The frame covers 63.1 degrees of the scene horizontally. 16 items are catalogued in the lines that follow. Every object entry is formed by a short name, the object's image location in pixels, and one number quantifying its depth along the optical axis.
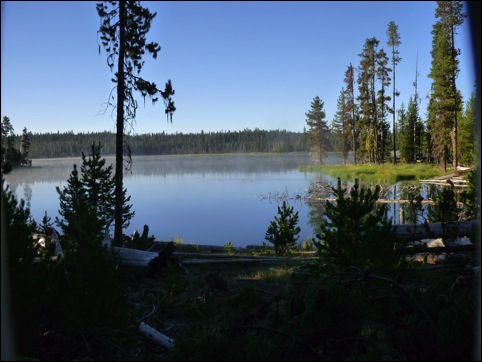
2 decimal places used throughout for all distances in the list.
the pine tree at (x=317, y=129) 80.88
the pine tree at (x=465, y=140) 52.88
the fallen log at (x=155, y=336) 5.94
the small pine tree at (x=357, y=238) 6.83
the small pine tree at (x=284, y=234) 16.81
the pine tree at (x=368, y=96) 55.62
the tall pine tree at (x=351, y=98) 63.72
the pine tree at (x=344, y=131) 67.69
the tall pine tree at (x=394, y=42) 55.94
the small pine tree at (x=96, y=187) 17.48
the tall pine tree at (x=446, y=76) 44.34
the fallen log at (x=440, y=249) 7.41
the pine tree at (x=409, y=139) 65.00
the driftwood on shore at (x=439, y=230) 8.17
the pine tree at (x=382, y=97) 55.22
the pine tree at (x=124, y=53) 14.37
